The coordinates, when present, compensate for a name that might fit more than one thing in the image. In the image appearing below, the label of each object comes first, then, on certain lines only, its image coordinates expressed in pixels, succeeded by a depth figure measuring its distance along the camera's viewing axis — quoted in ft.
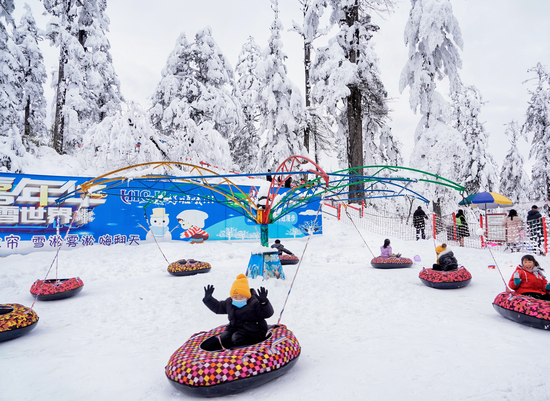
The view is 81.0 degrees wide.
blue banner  36.27
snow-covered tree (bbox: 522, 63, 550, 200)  61.82
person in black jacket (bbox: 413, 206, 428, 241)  47.34
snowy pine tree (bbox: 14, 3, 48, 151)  68.49
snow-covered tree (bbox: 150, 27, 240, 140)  62.75
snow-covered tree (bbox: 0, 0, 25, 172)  39.47
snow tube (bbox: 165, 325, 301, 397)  10.20
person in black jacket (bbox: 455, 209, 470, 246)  43.34
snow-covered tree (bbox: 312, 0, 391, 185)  49.44
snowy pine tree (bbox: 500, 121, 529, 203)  69.62
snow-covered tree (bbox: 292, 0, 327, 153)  55.77
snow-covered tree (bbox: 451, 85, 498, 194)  66.64
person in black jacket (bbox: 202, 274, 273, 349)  12.45
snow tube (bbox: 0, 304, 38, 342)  15.88
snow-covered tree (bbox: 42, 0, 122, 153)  60.08
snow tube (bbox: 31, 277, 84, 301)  23.65
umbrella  38.06
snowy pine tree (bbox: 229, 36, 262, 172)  78.79
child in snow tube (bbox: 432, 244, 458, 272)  26.30
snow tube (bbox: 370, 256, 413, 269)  33.01
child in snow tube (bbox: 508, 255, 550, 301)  18.10
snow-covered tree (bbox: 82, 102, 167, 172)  41.57
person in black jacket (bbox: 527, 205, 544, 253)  34.55
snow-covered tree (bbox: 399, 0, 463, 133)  46.98
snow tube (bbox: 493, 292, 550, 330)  15.49
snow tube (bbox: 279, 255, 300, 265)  34.76
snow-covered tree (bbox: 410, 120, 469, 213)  46.80
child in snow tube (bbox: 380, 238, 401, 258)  34.55
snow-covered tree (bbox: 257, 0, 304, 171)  59.41
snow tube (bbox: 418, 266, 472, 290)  24.94
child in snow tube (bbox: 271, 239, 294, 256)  35.65
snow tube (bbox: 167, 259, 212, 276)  30.17
